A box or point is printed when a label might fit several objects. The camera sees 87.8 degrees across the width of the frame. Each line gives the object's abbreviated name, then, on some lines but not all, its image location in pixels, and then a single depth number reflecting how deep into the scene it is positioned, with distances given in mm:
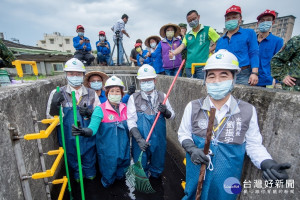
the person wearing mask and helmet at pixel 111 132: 3020
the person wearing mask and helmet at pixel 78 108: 2985
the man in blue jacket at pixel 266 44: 3660
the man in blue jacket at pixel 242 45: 3076
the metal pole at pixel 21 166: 1651
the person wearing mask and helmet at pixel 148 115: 2982
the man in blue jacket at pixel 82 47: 6977
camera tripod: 8017
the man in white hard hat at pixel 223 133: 1748
